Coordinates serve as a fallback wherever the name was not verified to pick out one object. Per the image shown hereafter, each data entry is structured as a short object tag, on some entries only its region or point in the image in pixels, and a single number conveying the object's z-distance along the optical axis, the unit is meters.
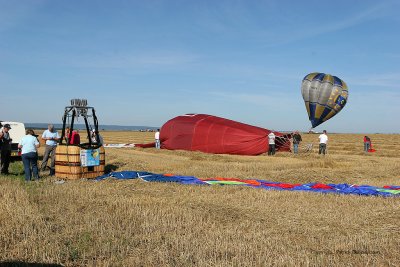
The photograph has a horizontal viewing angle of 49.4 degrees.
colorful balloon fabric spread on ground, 10.75
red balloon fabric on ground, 23.80
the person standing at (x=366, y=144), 28.93
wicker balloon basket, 12.64
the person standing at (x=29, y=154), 12.22
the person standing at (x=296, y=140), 24.33
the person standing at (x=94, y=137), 14.72
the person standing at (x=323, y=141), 24.48
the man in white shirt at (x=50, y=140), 14.24
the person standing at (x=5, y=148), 13.55
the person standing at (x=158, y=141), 27.41
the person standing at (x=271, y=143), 23.25
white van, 18.23
